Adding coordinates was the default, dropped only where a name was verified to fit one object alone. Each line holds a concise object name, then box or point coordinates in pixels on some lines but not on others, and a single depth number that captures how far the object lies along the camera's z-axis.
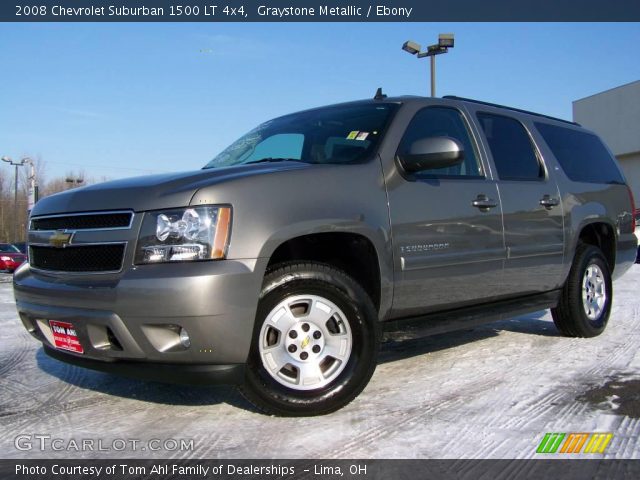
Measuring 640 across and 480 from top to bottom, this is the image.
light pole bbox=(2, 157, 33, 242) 23.08
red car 22.56
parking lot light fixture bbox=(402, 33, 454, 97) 13.20
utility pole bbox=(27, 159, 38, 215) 19.16
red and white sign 3.04
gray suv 2.83
